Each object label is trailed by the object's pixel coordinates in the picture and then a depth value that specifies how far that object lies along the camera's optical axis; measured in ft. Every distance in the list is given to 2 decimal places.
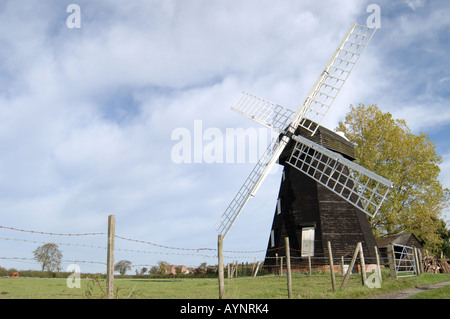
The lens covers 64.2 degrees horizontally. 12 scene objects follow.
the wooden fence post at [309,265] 68.50
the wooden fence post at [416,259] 65.17
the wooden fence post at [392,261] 49.90
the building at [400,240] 109.41
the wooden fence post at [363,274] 43.14
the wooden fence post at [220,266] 29.12
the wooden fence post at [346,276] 39.12
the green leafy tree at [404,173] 100.12
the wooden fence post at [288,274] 34.76
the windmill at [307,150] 69.87
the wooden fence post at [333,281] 38.87
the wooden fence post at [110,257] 24.53
